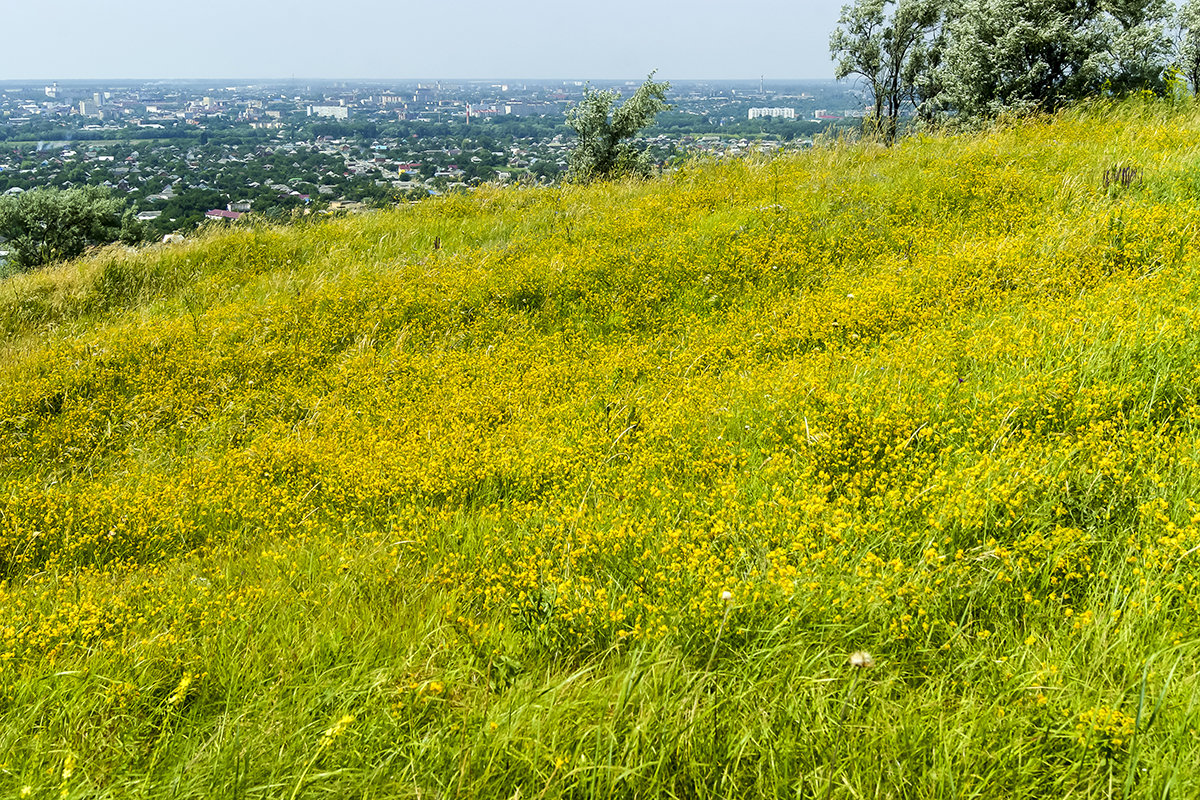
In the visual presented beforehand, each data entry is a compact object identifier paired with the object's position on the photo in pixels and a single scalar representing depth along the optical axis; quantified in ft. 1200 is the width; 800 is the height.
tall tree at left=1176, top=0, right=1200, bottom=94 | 77.82
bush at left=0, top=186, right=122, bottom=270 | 103.04
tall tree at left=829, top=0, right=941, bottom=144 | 116.47
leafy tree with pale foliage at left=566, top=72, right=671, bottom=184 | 88.22
